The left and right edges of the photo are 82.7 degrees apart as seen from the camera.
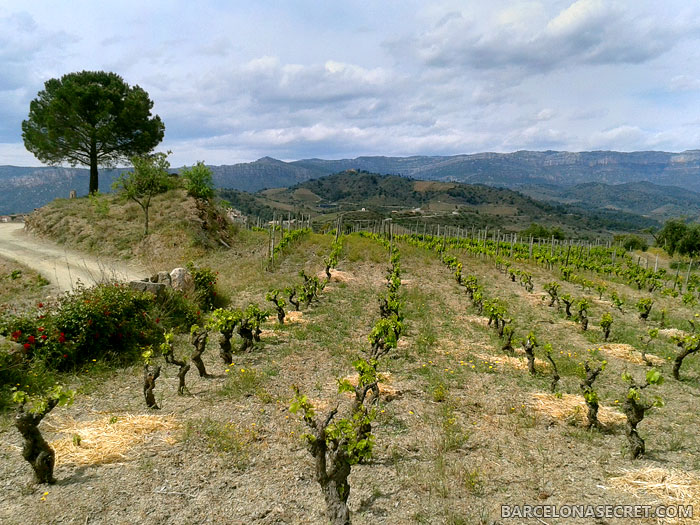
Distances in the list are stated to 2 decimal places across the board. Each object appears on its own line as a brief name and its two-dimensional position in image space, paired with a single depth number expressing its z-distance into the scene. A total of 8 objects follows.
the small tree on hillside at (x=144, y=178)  21.84
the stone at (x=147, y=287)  11.10
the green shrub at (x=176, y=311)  10.94
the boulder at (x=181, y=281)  12.75
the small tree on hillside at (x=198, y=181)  26.97
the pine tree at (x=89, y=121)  27.47
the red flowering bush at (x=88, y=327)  7.95
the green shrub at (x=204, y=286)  13.07
